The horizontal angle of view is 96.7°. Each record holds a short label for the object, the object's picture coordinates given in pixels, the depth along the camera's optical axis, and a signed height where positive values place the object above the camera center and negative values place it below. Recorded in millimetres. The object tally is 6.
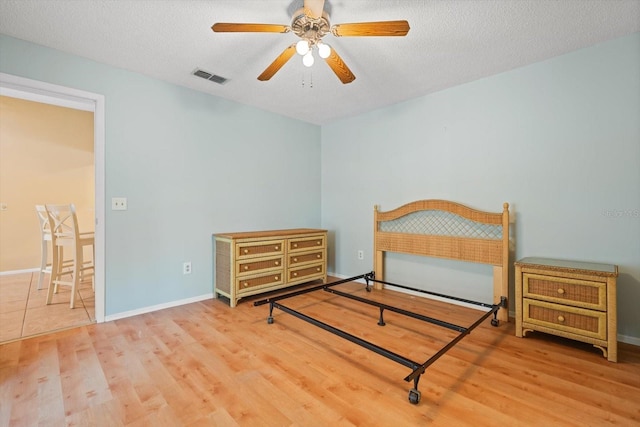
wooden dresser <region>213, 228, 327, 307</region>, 2941 -540
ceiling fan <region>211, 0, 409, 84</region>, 1606 +1080
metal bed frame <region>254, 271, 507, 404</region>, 1481 -800
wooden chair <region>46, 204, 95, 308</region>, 2920 -322
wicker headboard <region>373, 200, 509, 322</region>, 2590 -234
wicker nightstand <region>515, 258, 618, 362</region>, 1882 -631
